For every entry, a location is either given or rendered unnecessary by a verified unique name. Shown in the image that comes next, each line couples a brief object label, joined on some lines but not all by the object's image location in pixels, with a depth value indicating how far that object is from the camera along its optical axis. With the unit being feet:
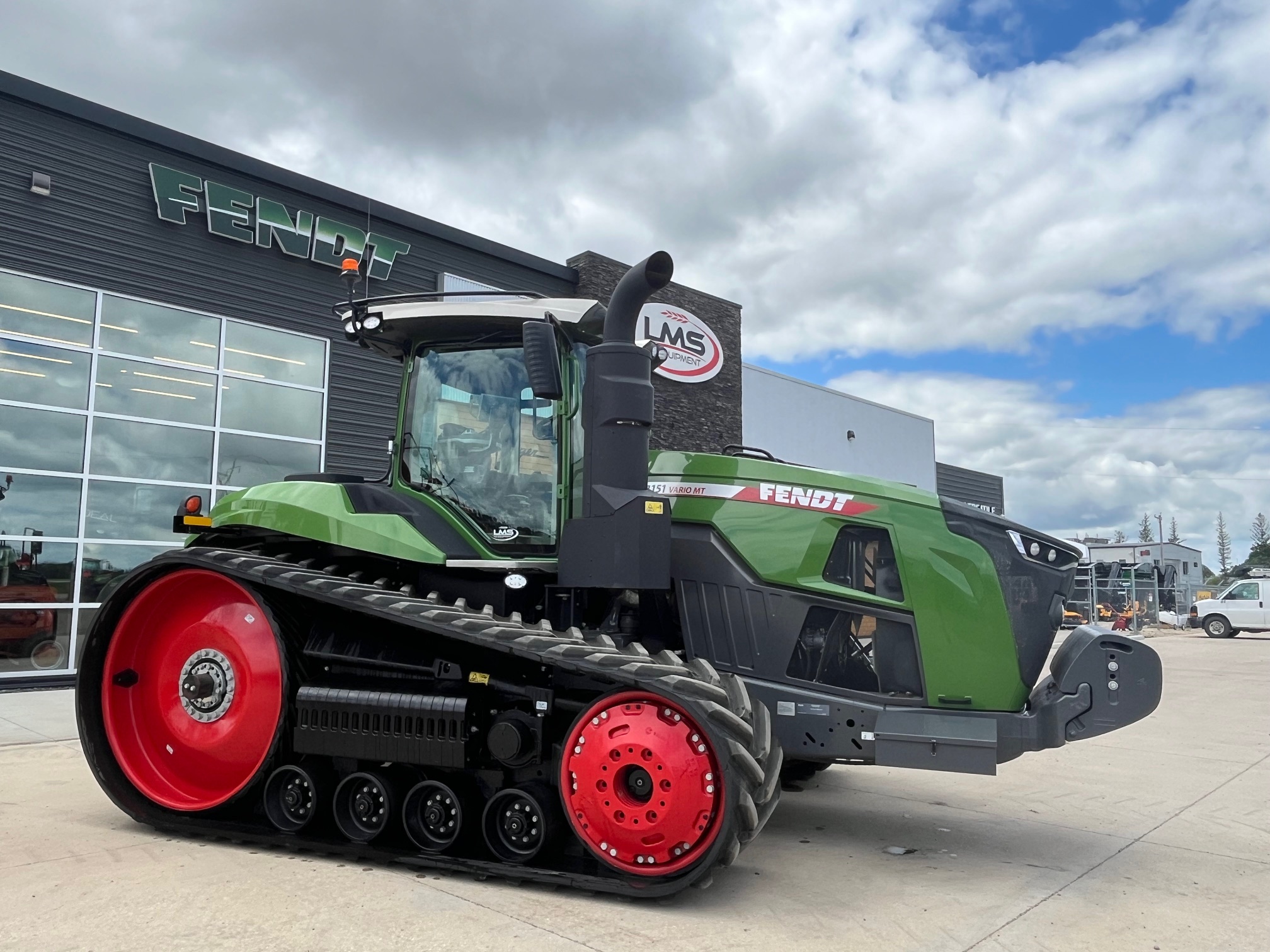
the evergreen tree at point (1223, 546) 453.58
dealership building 36.19
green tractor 13.71
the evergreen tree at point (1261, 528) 428.15
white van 93.66
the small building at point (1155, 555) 125.70
